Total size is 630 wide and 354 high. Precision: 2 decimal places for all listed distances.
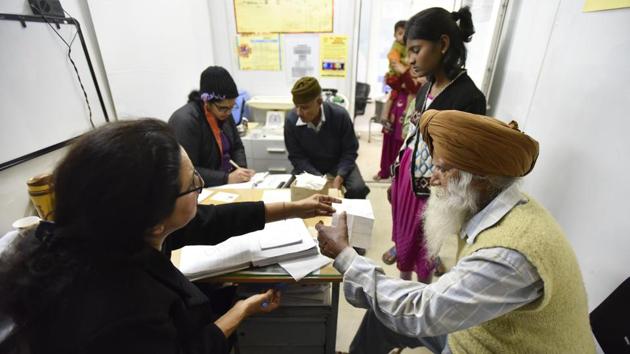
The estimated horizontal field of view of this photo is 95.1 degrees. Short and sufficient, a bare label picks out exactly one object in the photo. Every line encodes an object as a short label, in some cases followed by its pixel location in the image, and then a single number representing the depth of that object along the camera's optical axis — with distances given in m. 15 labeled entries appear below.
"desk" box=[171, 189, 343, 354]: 1.20
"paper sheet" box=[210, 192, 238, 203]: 1.53
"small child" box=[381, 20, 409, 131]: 2.75
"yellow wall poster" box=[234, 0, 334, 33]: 2.77
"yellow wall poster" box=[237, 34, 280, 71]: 2.94
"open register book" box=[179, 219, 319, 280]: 1.03
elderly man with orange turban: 0.68
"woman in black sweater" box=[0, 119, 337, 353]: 0.56
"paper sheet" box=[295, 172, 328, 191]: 1.35
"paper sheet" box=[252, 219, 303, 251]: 1.12
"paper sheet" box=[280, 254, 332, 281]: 1.03
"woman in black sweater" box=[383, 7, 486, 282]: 1.34
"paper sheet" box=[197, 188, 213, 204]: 1.53
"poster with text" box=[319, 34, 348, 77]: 2.88
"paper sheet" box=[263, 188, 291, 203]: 1.52
